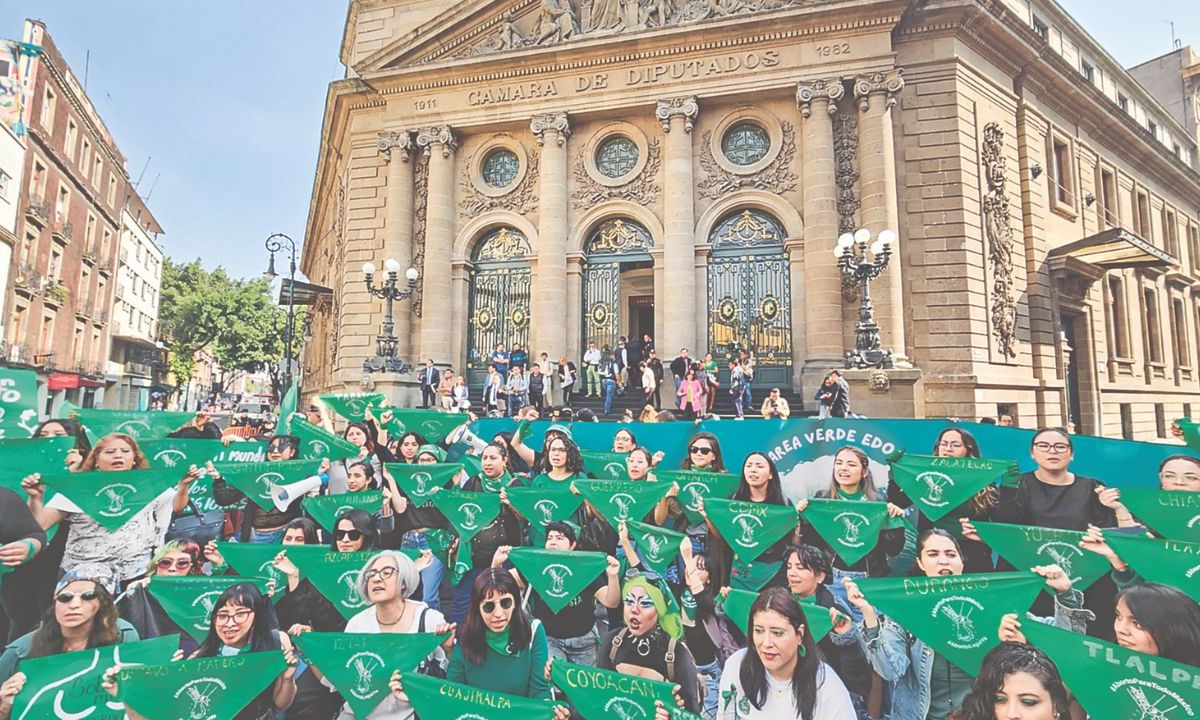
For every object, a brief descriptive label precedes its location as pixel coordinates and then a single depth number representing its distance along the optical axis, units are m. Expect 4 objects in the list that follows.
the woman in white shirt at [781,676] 3.04
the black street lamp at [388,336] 17.91
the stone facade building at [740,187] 17.66
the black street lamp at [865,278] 14.71
